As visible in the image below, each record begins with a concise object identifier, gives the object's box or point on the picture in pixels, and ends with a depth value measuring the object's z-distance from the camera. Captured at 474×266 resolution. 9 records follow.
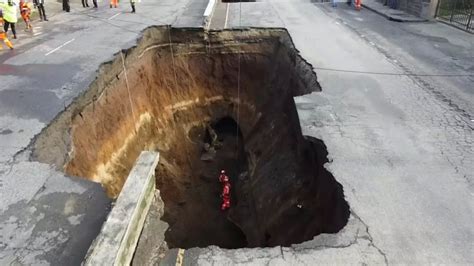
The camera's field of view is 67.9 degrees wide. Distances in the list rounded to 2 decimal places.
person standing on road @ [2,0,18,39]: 12.84
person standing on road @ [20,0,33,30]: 15.36
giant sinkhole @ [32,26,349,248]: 7.93
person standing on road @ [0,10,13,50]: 12.28
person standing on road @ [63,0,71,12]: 19.25
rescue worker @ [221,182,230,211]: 11.62
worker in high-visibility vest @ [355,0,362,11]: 20.55
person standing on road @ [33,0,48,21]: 16.59
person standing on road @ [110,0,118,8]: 20.69
